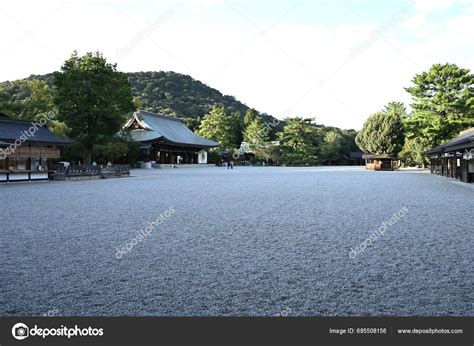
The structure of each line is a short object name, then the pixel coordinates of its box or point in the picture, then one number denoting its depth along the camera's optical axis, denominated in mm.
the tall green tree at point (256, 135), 64562
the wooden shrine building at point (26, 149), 22062
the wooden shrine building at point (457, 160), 20462
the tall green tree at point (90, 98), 27734
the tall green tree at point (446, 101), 35750
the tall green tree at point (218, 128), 66438
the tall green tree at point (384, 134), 53469
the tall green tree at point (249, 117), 75812
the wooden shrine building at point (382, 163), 44438
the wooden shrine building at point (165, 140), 50375
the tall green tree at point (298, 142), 59781
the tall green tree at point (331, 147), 64275
